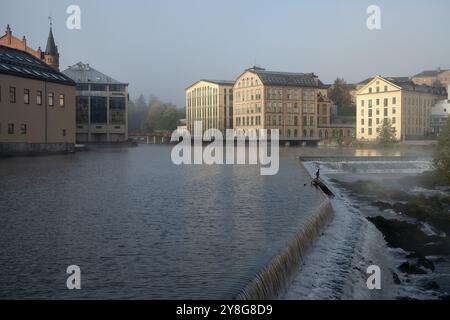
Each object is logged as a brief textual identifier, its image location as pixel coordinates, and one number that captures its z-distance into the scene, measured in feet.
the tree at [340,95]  436.76
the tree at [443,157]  99.66
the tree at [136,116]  587.60
